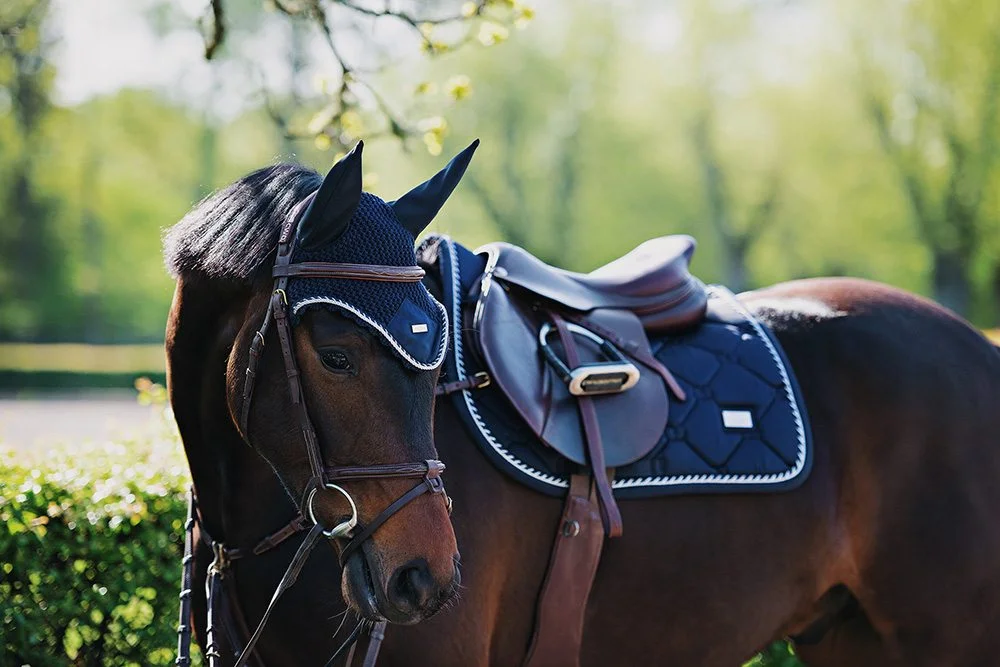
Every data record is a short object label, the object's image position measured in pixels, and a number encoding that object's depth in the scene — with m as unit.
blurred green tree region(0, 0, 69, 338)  27.05
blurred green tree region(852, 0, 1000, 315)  25.47
